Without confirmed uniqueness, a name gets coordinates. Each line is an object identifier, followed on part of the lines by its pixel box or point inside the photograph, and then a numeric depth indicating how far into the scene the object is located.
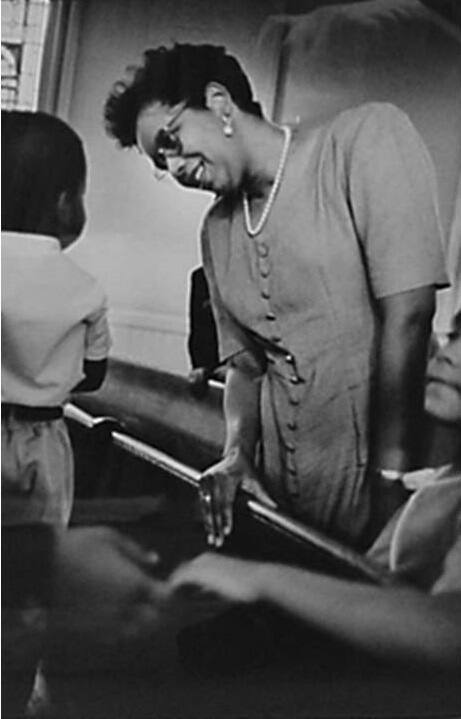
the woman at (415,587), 2.33
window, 2.15
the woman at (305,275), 2.26
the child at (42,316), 2.16
